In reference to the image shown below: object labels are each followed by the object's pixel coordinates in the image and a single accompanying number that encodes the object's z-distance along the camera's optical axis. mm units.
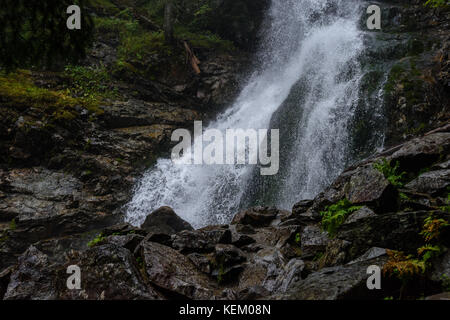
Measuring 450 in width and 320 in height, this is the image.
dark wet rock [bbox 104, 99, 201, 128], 13375
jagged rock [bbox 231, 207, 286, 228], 8141
